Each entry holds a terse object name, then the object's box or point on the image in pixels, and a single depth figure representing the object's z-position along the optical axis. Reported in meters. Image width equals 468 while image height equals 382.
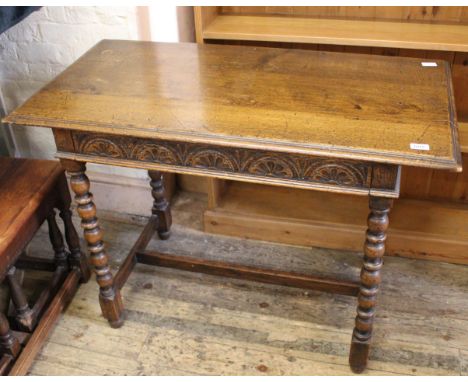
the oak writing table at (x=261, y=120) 1.45
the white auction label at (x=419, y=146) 1.38
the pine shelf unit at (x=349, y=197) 2.04
